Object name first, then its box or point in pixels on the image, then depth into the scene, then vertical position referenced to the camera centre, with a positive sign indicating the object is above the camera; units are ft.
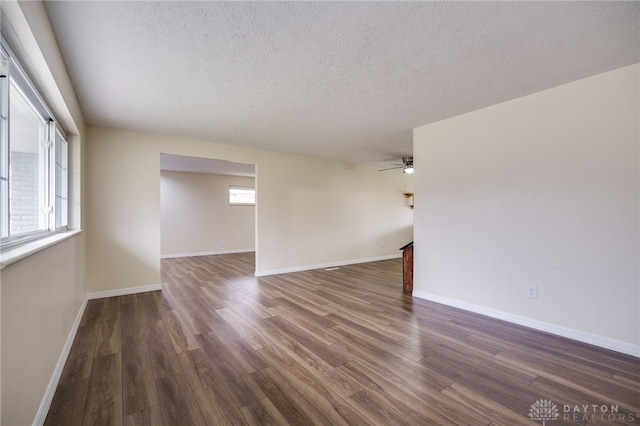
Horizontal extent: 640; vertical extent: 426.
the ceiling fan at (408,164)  17.66 +3.29
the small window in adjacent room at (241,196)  26.30 +1.97
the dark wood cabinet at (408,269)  13.05 -2.62
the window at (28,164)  4.31 +1.27
